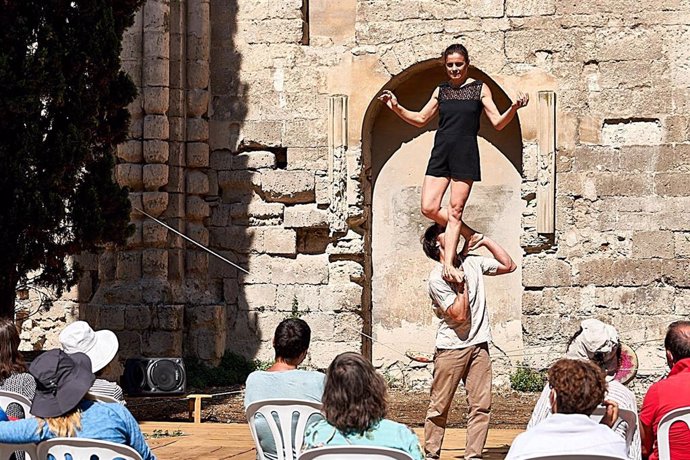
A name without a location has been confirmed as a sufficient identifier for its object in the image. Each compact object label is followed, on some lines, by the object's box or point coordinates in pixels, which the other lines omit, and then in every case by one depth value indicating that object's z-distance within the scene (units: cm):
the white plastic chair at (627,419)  758
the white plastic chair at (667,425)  772
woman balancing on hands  1141
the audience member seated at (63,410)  704
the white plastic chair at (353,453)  655
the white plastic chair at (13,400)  839
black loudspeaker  1481
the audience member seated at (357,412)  690
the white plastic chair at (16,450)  721
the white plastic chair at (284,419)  821
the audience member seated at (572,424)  643
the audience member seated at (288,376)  855
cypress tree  1348
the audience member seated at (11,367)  878
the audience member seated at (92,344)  800
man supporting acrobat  1042
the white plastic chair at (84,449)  679
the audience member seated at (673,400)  778
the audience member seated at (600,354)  786
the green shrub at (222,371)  1742
